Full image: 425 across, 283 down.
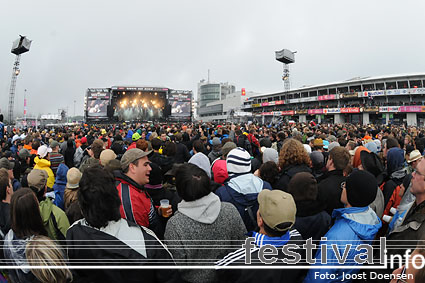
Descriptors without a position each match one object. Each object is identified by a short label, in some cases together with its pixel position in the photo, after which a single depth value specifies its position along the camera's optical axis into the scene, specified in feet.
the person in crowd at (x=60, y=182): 13.14
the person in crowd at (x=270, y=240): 5.50
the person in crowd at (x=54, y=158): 17.48
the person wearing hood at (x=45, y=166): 15.53
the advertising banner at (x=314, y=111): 180.27
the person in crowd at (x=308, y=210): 7.93
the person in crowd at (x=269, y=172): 11.87
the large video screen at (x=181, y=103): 129.29
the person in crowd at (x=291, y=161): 11.69
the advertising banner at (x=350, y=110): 158.51
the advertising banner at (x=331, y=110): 169.79
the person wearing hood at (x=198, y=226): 6.27
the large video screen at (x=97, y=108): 117.70
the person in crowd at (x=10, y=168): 12.83
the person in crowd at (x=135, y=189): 7.92
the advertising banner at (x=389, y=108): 144.90
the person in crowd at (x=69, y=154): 23.11
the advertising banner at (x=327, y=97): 176.94
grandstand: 144.76
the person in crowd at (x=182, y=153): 19.62
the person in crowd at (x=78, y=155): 22.86
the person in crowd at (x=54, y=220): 7.70
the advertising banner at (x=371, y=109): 151.02
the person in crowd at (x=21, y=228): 5.99
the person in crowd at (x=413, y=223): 6.27
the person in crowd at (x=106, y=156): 13.41
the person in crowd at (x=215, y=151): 19.83
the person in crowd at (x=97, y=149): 16.94
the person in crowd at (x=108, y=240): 5.34
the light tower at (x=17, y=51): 92.89
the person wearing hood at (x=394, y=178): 10.17
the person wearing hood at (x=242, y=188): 9.24
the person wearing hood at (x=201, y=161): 11.94
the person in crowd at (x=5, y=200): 7.81
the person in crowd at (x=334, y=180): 9.66
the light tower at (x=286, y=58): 136.15
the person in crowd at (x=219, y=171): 12.53
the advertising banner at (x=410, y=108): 136.68
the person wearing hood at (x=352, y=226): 6.61
